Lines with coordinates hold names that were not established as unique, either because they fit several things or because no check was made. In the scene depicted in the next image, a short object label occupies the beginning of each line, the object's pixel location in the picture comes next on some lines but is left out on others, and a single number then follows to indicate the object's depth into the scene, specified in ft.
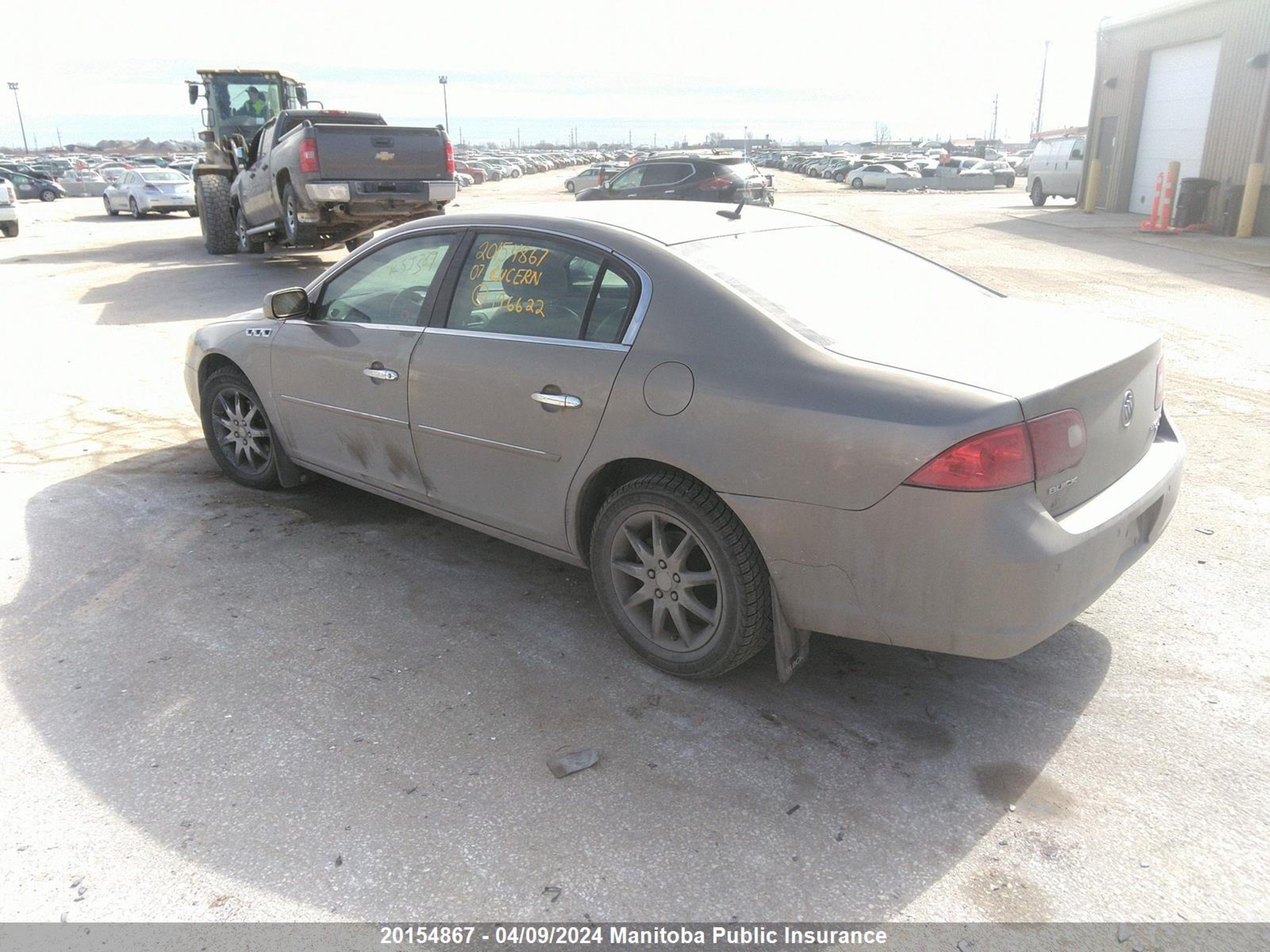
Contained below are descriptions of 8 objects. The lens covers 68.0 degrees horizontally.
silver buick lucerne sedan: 8.81
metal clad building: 66.39
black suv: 58.95
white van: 93.97
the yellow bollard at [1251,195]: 61.41
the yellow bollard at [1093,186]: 85.05
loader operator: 57.41
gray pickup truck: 41.88
